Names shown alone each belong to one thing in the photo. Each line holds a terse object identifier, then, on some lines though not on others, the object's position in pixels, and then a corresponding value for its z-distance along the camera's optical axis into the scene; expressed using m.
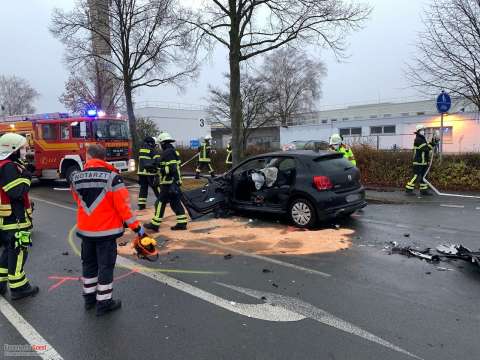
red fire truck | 15.09
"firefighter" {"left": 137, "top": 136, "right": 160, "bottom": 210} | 9.70
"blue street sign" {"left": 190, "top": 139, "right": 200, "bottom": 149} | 25.13
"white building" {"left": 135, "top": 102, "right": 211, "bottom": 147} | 45.97
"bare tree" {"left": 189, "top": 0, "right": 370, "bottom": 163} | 13.15
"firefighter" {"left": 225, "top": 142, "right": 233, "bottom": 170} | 16.76
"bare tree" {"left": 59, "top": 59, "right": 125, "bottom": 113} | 27.75
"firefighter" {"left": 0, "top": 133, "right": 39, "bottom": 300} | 4.45
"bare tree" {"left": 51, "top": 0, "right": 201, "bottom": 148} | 19.80
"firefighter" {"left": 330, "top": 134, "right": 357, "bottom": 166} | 10.65
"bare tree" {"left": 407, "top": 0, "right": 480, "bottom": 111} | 14.73
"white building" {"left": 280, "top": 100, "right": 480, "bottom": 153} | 26.22
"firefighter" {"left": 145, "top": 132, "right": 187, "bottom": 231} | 7.73
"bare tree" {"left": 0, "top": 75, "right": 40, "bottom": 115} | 72.30
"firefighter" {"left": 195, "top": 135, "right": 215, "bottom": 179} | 17.08
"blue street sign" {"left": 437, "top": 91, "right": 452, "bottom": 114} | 12.51
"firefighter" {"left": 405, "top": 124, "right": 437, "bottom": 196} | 11.56
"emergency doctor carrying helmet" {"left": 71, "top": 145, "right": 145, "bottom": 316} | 4.12
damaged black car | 7.40
